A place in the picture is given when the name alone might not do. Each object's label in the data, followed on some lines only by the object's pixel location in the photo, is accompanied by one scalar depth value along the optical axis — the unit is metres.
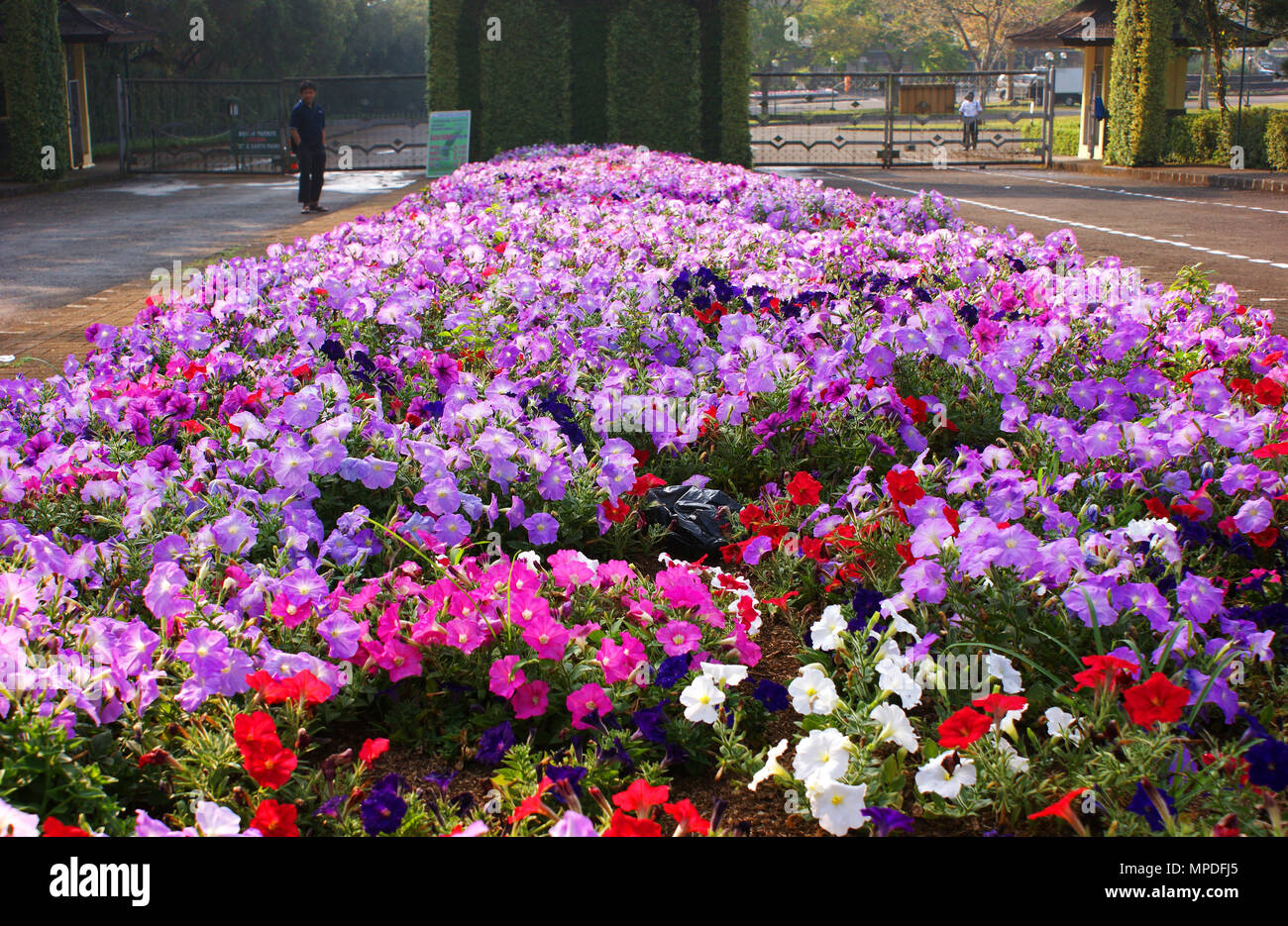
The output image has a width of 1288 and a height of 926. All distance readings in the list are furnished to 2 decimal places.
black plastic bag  3.16
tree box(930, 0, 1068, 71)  62.31
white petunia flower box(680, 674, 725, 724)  2.11
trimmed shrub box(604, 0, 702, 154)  22.00
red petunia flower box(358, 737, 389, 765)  1.95
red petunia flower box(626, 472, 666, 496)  3.12
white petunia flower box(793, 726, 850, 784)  1.90
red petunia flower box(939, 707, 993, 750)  1.90
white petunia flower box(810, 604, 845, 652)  2.33
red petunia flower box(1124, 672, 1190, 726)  1.89
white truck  57.72
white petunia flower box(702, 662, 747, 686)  2.20
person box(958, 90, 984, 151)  33.13
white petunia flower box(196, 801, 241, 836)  1.66
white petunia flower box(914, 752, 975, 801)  1.93
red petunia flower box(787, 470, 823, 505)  2.86
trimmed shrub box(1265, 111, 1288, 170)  22.61
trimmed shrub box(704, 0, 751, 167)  22.41
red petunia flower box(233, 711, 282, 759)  1.86
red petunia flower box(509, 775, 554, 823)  1.81
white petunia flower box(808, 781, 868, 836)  1.84
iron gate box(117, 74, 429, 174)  26.02
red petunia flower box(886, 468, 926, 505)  2.69
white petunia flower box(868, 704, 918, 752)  2.01
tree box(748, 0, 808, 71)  75.19
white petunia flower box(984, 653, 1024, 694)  2.16
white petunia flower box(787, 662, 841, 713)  2.13
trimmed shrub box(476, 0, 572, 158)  21.97
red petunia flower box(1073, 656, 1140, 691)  2.03
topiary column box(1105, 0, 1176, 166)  25.61
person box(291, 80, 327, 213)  16.25
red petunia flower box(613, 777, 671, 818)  1.76
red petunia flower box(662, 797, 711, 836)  1.71
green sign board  18.75
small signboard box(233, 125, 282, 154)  25.95
